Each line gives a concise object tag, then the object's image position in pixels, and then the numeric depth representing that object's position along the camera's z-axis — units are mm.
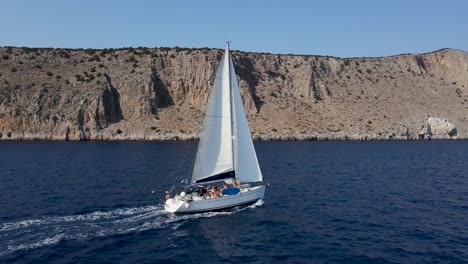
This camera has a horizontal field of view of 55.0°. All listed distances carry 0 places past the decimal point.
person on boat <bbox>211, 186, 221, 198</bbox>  29906
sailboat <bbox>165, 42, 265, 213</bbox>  29828
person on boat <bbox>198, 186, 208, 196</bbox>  30194
